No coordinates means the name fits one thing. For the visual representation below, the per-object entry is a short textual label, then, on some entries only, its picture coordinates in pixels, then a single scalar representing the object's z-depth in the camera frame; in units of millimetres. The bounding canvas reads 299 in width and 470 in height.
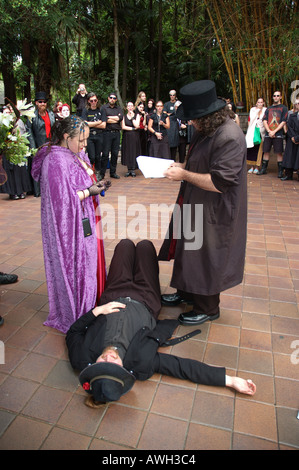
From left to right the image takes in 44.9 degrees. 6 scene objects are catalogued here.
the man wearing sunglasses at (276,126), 8352
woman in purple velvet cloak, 2707
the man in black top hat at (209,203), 2537
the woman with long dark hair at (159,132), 8719
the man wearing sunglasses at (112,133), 8133
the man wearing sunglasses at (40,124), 6802
